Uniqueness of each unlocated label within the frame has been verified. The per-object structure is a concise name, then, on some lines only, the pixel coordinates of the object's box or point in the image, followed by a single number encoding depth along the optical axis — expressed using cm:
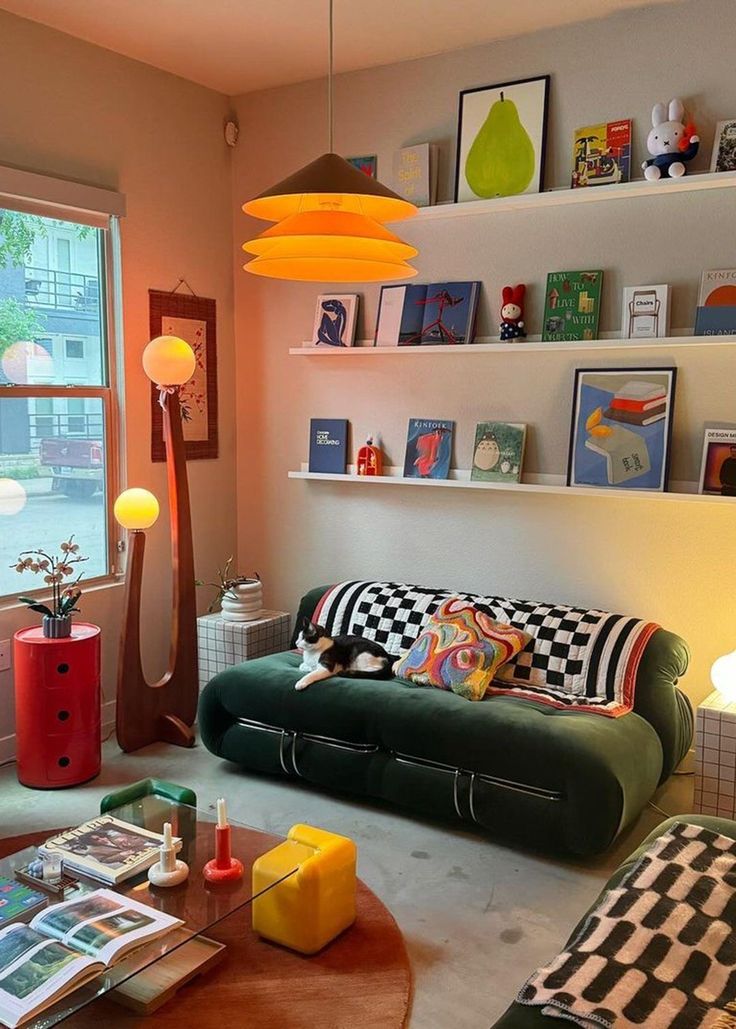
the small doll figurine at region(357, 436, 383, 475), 432
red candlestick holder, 250
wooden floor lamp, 393
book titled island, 344
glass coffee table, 203
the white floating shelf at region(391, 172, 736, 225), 340
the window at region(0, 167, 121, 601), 377
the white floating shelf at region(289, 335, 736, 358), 347
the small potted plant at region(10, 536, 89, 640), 361
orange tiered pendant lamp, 234
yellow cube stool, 246
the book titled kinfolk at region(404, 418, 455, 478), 418
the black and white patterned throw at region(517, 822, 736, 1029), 170
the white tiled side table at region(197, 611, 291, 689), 429
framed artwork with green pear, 380
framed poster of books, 363
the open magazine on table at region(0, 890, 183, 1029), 198
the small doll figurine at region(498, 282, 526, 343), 388
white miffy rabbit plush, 345
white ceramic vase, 436
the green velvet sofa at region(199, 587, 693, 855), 299
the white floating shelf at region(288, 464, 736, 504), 355
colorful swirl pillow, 348
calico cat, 367
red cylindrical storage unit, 354
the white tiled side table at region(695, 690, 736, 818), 313
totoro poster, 397
